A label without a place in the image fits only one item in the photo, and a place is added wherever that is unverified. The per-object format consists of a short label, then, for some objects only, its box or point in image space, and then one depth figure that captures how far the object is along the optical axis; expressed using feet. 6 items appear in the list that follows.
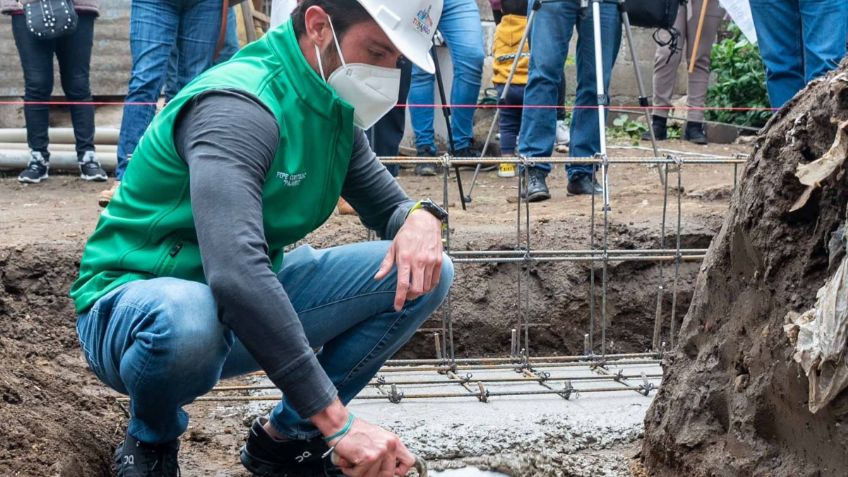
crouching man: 6.43
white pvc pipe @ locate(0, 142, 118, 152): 22.21
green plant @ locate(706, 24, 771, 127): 29.71
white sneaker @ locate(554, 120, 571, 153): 25.91
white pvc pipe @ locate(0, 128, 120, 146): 22.72
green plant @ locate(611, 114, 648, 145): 29.53
